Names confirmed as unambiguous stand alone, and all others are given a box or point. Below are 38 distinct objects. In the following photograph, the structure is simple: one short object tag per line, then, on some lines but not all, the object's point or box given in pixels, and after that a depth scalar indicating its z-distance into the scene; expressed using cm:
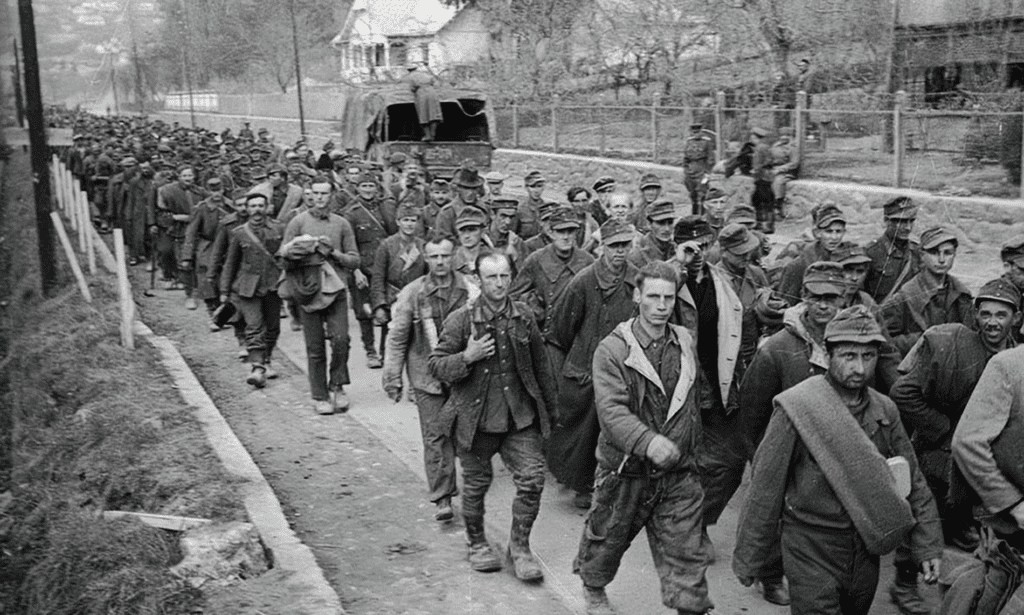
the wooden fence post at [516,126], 2797
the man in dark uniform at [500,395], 645
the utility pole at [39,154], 1572
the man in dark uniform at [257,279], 1107
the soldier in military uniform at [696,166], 1614
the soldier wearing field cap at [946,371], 598
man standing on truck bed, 2177
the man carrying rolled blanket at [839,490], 468
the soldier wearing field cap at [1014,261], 659
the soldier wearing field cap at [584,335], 727
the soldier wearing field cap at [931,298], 702
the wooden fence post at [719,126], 1923
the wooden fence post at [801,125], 1711
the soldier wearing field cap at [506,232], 991
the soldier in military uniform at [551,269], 798
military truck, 2131
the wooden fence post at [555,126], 2591
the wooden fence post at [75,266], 1487
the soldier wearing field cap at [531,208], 1189
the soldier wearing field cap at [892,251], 828
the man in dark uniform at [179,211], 1563
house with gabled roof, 4494
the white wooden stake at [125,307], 1220
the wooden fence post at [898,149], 1507
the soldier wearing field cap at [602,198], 1114
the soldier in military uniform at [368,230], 1196
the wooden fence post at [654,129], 2142
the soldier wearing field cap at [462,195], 1188
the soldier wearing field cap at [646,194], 1055
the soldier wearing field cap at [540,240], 976
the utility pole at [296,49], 3491
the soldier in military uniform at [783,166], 1712
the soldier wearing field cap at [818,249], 778
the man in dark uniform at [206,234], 1311
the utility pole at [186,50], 5676
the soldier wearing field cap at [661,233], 791
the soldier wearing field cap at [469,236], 807
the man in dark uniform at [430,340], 736
